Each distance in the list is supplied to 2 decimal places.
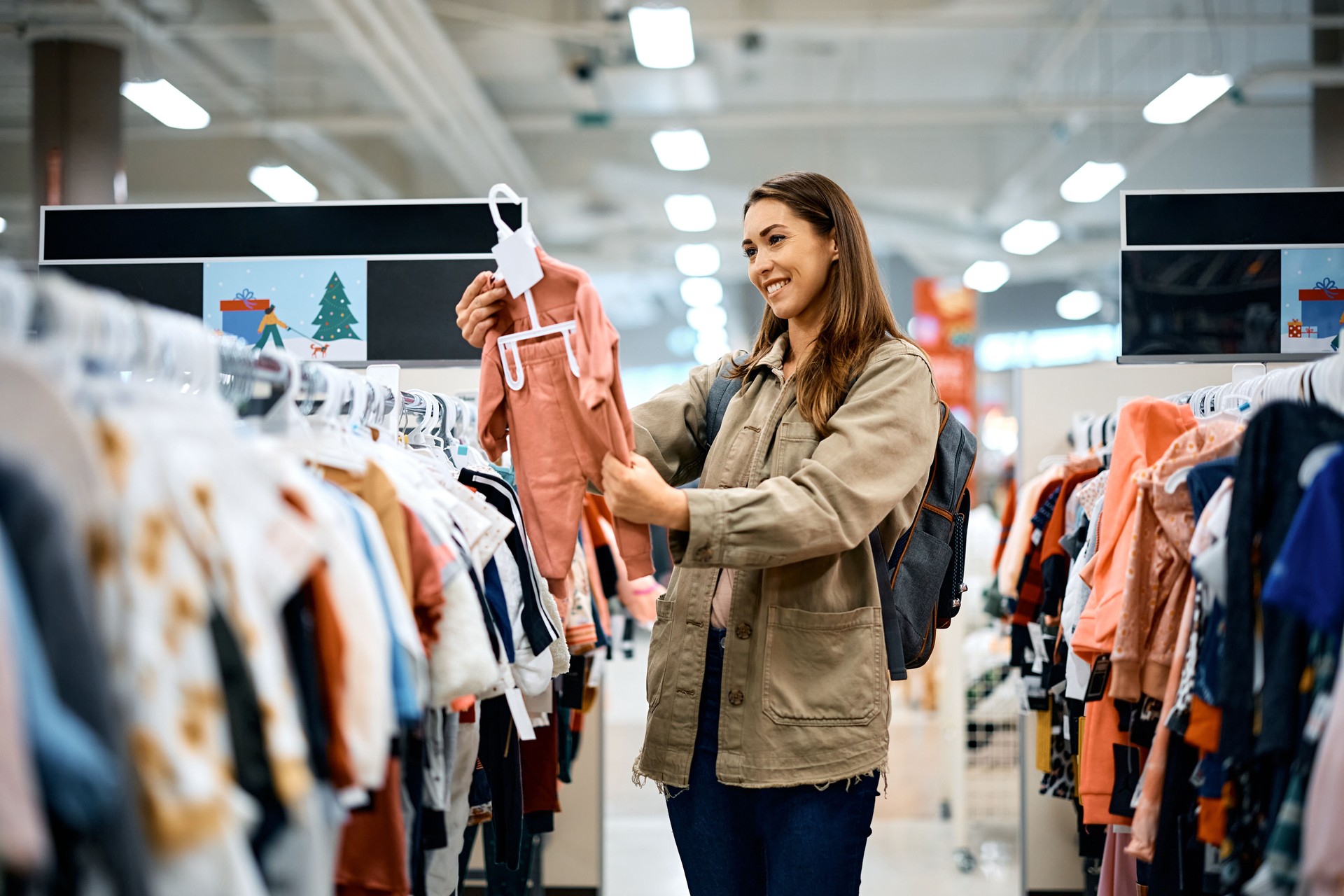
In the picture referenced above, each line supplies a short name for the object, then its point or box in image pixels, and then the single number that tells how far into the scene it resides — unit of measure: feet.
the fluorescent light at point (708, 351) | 50.39
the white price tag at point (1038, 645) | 12.35
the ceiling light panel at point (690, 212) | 34.53
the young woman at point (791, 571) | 6.20
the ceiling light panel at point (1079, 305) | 45.80
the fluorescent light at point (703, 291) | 47.57
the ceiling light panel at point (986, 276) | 40.40
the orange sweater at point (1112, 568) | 8.18
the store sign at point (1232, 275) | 12.41
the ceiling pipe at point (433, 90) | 23.70
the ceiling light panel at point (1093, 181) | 28.35
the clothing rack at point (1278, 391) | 6.20
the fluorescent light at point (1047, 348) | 44.93
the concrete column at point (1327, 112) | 25.23
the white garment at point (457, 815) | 7.64
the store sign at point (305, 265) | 12.26
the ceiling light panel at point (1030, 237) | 34.22
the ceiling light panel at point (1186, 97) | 22.06
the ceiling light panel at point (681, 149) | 26.84
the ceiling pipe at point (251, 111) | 24.06
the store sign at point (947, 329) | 41.37
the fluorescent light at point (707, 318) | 49.70
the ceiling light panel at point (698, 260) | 41.24
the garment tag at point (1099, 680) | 8.71
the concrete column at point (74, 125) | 23.67
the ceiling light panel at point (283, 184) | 29.58
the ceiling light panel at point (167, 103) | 22.15
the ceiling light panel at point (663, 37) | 18.62
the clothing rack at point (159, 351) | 4.34
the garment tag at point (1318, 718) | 4.91
